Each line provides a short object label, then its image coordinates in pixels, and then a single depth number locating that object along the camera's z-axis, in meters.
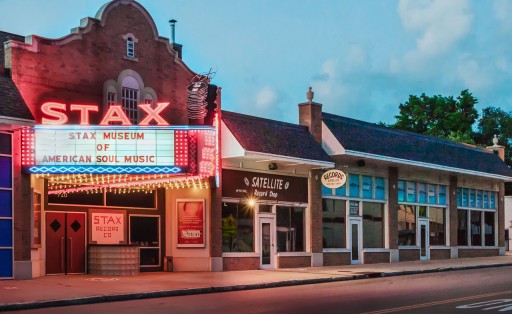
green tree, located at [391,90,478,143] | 75.50
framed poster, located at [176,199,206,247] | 29.69
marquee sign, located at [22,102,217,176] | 23.84
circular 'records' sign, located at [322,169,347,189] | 32.53
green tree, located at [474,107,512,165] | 79.94
